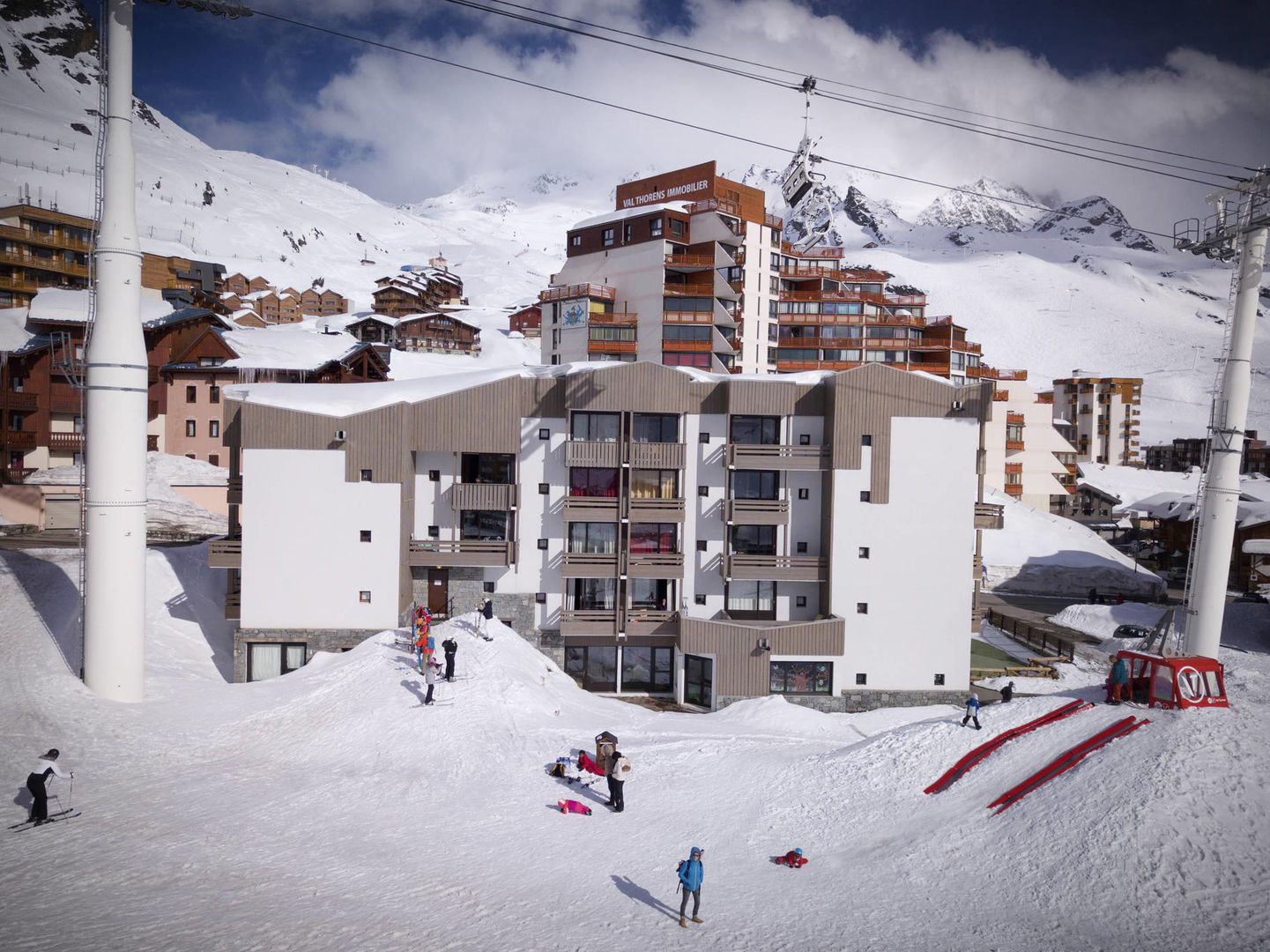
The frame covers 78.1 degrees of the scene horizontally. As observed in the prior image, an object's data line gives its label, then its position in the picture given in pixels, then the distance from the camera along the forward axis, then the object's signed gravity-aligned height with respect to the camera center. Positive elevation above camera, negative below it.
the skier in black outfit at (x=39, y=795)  16.30 -7.49
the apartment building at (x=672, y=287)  58.81 +12.79
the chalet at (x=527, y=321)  126.03 +21.06
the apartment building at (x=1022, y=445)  82.12 +2.07
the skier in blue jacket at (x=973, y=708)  23.38 -7.34
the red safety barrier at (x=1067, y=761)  19.14 -7.49
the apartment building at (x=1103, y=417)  137.00 +8.79
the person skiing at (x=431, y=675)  25.05 -7.42
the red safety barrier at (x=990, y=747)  20.95 -7.97
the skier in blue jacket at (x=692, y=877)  14.27 -7.70
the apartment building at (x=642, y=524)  31.58 -3.11
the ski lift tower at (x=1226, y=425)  28.78 +1.69
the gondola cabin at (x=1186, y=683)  21.08 -5.83
